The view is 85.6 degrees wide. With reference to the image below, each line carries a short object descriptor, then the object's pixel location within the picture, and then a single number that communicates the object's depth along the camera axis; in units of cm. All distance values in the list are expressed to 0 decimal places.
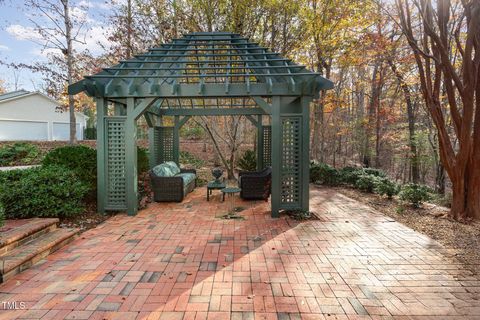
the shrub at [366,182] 775
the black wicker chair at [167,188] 663
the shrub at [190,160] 1545
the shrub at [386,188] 695
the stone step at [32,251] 293
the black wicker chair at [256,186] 674
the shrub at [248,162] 1045
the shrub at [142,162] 725
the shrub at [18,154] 1260
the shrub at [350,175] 873
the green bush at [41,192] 438
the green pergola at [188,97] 517
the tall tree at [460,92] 475
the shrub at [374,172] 857
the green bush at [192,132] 1966
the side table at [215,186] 694
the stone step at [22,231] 331
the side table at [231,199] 600
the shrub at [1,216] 312
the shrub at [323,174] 922
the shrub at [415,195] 594
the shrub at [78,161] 559
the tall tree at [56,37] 1140
